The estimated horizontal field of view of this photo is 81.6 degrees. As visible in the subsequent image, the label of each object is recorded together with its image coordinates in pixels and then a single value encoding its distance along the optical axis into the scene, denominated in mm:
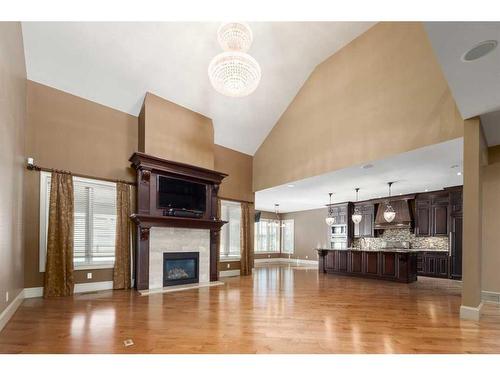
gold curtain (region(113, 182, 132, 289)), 6348
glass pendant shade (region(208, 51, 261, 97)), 4512
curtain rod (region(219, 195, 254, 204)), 8703
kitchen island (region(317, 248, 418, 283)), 7812
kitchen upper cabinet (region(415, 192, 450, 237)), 8977
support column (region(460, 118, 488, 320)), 4160
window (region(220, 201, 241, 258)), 8867
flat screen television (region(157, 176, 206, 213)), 6702
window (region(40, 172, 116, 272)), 6043
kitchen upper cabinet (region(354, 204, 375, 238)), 10903
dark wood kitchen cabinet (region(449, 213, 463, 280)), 8445
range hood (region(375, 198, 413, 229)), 9853
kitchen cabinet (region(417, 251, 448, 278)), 8758
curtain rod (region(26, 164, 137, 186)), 5484
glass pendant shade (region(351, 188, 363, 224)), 9570
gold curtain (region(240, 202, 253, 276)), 8977
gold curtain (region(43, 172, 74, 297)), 5512
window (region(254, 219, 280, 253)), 14477
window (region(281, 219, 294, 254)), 15023
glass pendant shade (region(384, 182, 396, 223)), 8539
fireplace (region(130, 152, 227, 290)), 6340
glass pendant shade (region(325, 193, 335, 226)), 10391
